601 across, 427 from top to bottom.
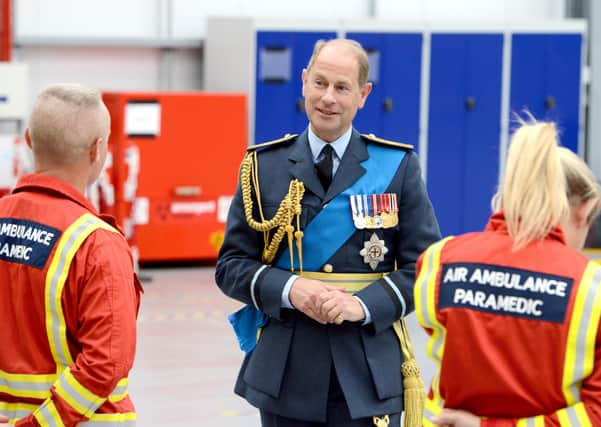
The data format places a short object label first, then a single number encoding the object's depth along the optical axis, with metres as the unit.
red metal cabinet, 19.11
